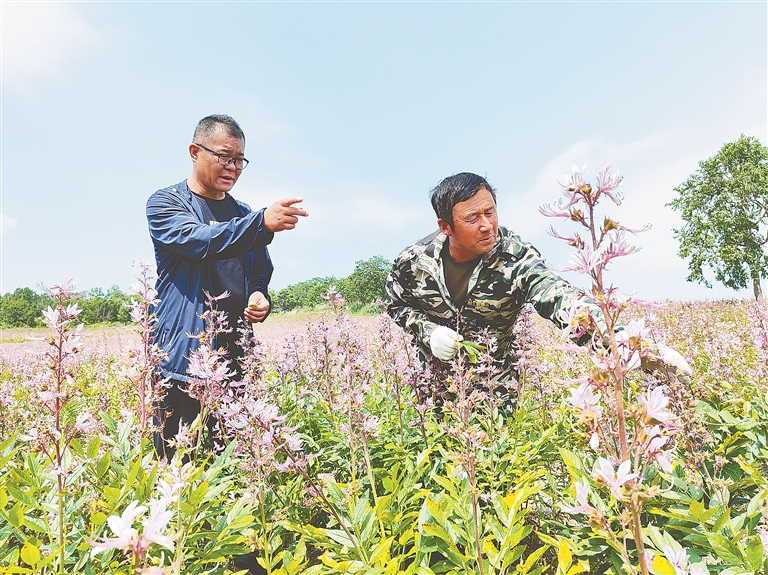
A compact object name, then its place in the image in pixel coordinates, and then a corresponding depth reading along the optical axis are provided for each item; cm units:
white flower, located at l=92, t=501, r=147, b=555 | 84
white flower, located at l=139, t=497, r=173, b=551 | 86
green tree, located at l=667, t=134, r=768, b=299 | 3469
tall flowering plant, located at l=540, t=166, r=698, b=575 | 101
